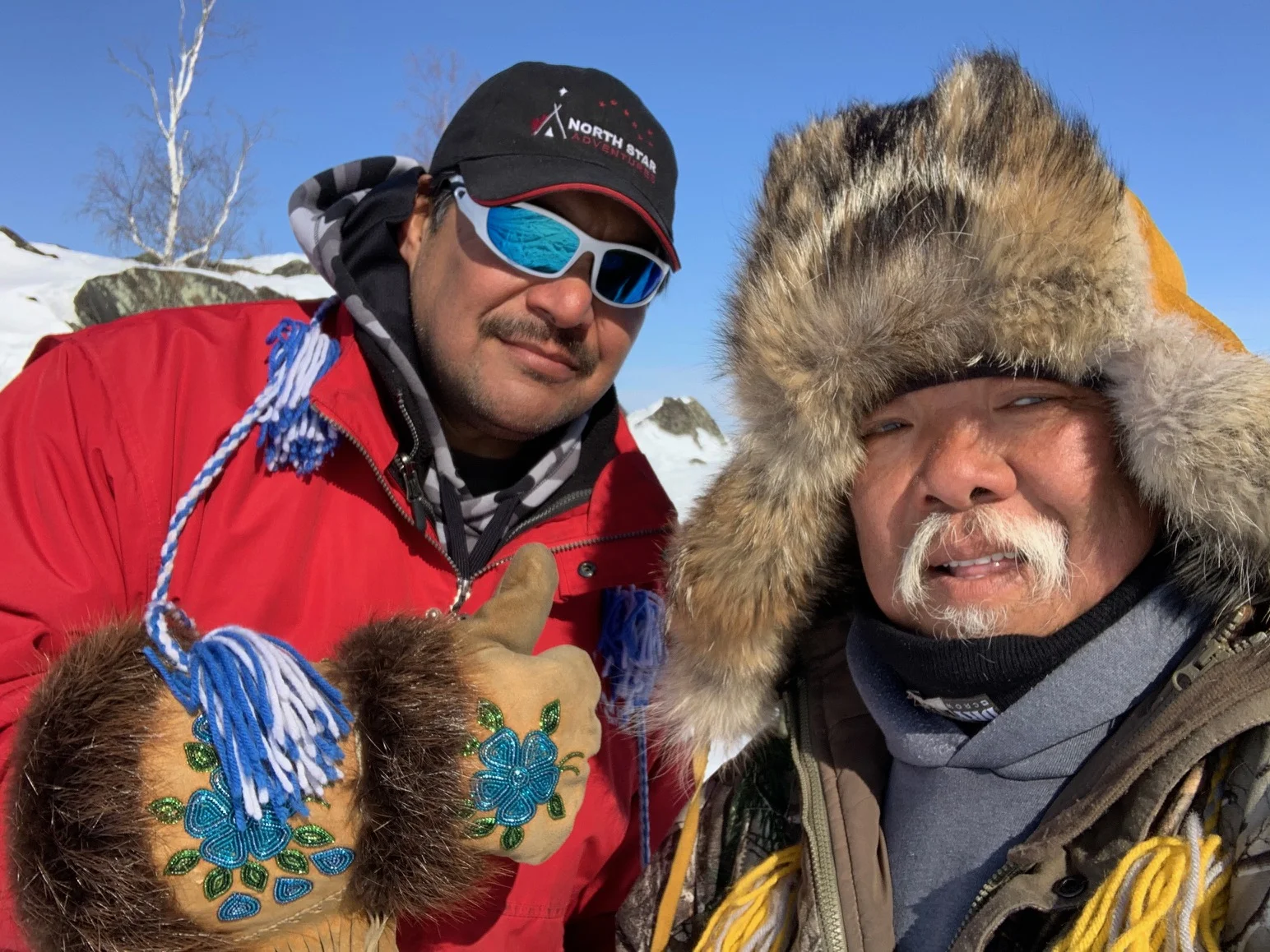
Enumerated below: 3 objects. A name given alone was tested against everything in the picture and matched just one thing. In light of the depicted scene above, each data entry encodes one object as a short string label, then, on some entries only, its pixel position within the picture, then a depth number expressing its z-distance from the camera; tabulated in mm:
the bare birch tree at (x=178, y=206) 11488
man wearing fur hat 408
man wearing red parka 404
